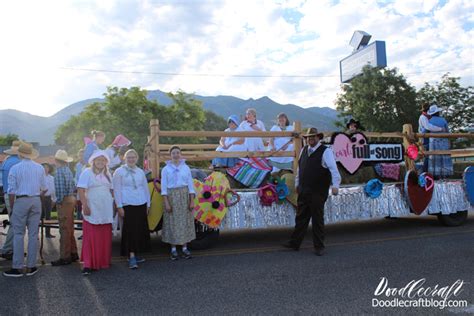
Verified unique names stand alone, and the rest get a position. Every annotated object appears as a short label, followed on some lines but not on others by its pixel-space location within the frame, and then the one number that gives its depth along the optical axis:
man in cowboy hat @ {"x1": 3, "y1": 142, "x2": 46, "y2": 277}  5.20
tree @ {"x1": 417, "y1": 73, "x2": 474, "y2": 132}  25.22
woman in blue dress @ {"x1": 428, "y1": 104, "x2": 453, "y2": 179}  8.27
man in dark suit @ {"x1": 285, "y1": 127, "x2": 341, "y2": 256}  5.98
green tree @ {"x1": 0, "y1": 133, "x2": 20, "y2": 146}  61.78
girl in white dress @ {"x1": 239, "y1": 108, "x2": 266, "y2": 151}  7.64
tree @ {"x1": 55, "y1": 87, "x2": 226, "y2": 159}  27.19
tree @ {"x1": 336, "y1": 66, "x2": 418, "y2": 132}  24.38
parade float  6.28
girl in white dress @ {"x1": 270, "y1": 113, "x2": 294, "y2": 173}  7.47
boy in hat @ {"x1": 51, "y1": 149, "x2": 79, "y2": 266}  5.75
